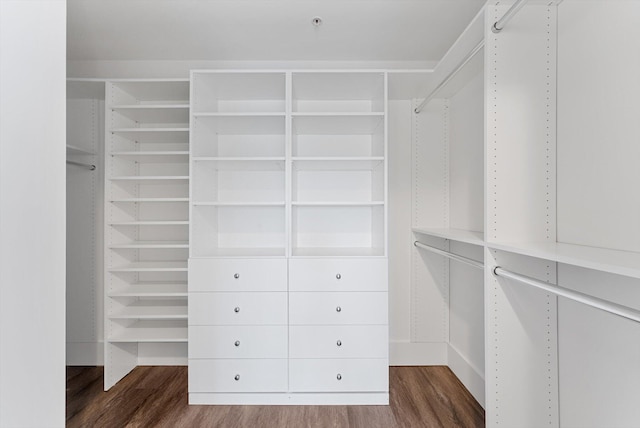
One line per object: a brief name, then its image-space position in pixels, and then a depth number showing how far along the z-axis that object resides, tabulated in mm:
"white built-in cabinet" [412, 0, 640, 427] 1188
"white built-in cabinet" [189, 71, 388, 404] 2197
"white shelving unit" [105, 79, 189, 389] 2430
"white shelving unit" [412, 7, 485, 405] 2236
